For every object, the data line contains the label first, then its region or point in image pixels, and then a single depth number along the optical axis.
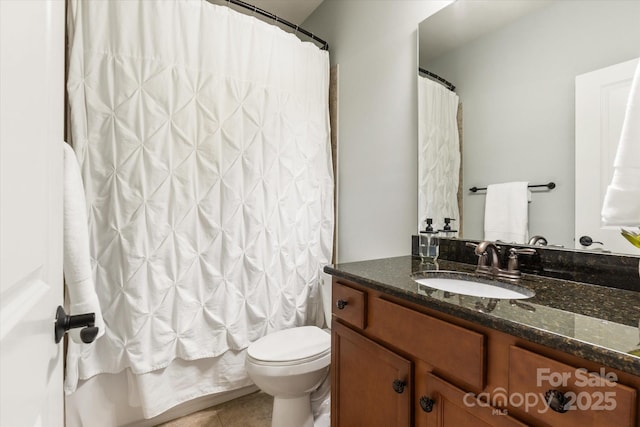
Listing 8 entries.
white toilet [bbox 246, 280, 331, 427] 1.40
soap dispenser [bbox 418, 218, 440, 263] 1.43
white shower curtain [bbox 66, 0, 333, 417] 1.43
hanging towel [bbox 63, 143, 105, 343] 0.90
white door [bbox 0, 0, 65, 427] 0.34
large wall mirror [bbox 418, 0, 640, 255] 1.02
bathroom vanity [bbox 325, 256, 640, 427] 0.55
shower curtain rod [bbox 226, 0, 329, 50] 1.80
